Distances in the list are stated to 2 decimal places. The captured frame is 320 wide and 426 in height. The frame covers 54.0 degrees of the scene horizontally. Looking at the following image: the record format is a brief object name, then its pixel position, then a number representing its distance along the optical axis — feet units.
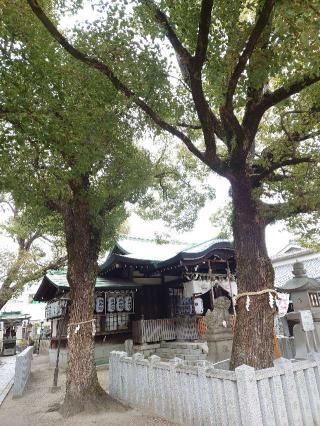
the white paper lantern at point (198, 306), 52.17
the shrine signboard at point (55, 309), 54.39
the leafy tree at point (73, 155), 19.84
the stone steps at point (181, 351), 41.50
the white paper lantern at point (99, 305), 49.24
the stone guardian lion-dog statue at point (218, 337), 34.04
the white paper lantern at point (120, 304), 51.10
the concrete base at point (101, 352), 47.78
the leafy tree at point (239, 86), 16.79
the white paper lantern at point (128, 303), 51.85
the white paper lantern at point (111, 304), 50.33
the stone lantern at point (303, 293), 29.60
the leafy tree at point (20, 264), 62.75
